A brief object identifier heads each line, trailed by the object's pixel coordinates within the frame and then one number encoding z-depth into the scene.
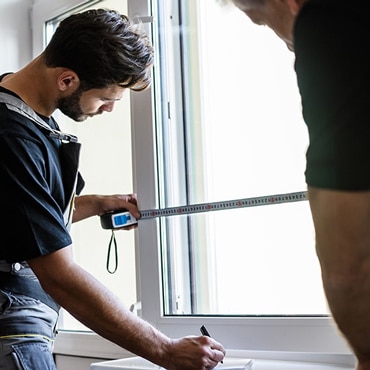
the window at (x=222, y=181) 1.57
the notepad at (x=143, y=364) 1.38
